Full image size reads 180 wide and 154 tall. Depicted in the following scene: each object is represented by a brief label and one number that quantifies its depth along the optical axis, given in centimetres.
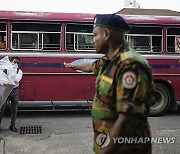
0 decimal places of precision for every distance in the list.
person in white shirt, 479
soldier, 148
